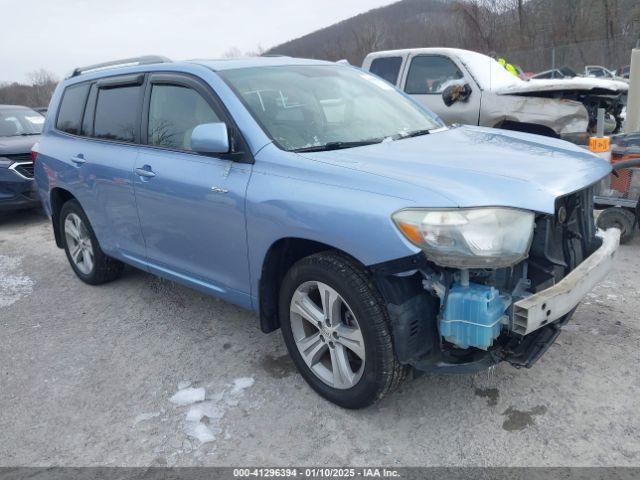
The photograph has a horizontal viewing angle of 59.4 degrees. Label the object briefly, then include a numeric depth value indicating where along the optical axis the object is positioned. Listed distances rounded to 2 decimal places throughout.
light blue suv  2.41
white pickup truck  6.76
